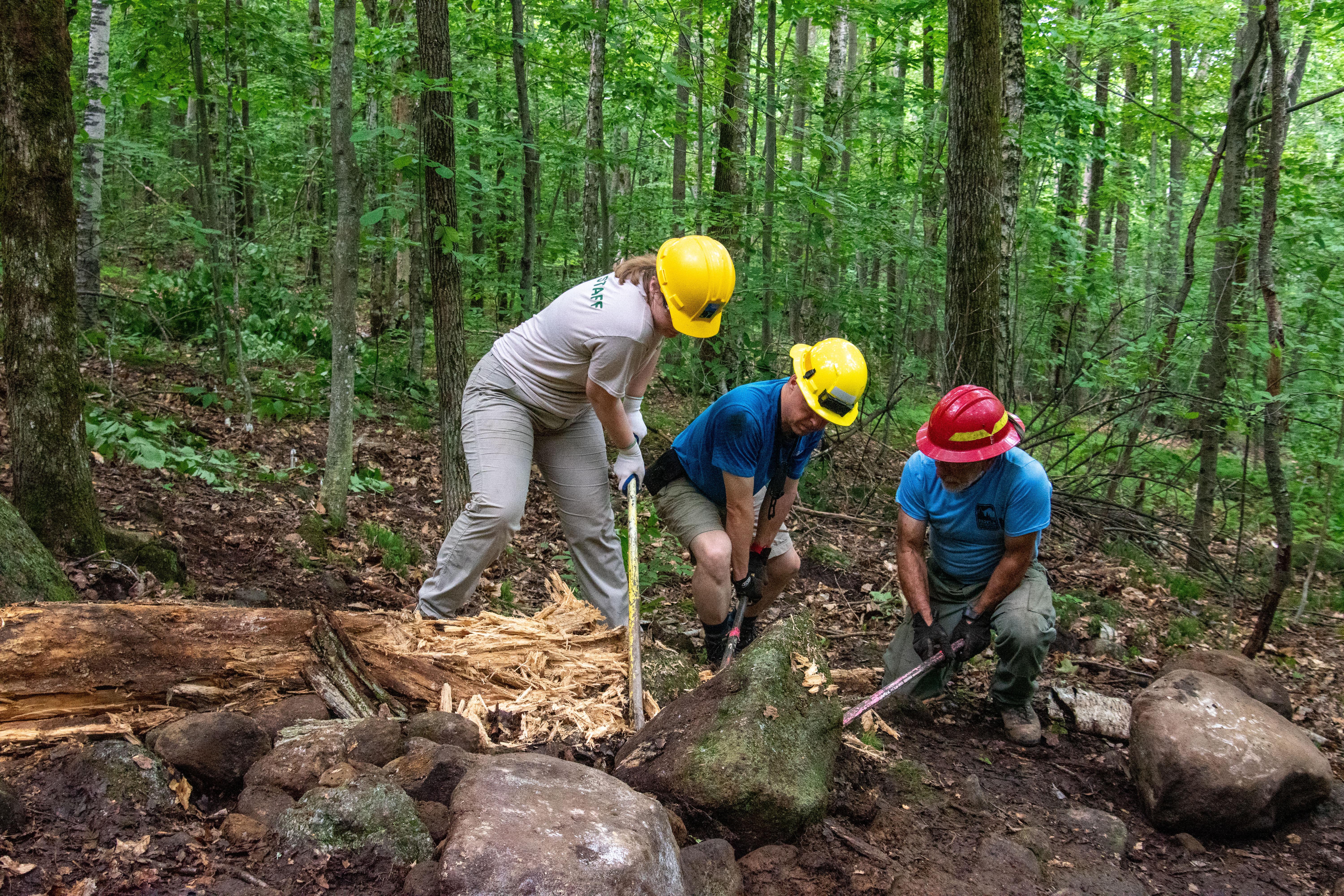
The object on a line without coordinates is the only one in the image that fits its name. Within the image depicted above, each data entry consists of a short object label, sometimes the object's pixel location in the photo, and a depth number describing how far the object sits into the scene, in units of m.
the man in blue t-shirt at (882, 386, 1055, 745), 3.73
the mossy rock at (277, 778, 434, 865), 2.02
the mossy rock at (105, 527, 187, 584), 4.11
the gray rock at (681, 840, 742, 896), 2.26
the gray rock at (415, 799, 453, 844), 2.11
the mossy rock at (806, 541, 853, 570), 6.33
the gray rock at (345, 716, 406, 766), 2.42
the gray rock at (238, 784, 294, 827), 2.13
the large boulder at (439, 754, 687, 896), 1.88
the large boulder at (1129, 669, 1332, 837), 3.16
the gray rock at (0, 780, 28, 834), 1.91
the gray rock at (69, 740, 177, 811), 2.11
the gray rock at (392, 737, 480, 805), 2.31
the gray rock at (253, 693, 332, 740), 2.55
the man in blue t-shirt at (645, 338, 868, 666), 3.71
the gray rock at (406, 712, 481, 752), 2.70
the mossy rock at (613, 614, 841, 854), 2.54
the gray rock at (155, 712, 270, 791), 2.26
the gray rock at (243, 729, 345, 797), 2.25
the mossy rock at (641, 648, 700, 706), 3.60
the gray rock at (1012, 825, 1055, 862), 2.86
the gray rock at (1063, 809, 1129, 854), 3.08
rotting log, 2.39
